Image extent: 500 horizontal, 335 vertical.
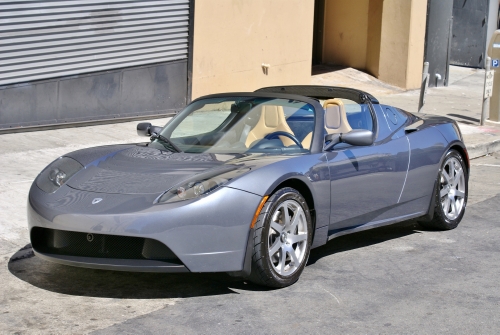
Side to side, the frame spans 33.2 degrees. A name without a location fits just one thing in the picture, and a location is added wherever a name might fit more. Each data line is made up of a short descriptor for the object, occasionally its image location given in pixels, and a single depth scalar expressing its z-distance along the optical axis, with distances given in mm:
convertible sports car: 5043
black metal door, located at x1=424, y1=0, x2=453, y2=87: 19188
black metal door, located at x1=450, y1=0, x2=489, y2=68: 22828
